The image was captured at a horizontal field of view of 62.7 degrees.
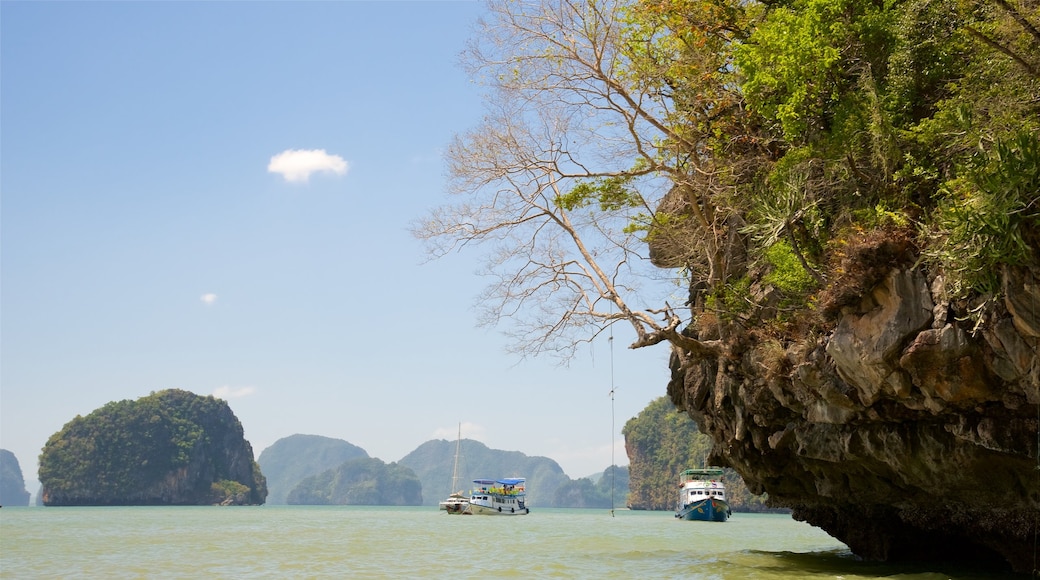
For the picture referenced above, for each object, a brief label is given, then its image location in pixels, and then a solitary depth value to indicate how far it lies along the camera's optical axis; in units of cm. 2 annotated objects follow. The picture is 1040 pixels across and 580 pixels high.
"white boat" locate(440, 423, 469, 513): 6062
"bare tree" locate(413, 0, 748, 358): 1398
